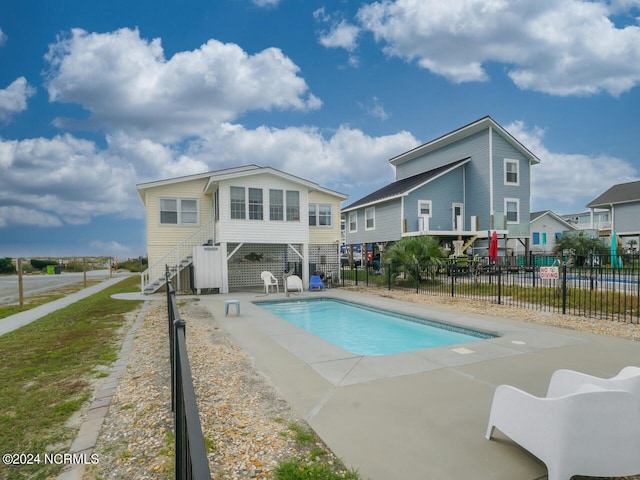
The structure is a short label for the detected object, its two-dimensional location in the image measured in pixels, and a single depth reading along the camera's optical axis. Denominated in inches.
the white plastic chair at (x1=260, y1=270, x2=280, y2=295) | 602.8
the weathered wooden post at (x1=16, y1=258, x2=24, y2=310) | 493.0
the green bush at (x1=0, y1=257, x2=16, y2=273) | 1437.0
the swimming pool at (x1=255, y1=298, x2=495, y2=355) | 322.3
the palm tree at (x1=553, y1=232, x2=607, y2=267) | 923.7
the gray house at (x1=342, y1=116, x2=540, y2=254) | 887.1
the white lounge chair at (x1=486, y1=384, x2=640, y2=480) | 98.0
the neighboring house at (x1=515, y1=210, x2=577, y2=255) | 1122.7
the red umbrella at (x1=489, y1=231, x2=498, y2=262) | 668.9
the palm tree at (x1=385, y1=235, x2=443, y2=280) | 629.9
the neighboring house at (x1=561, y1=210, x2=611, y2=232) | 1401.7
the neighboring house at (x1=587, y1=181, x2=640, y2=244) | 1167.0
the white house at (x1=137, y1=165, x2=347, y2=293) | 625.9
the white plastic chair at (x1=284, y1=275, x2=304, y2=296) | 602.9
